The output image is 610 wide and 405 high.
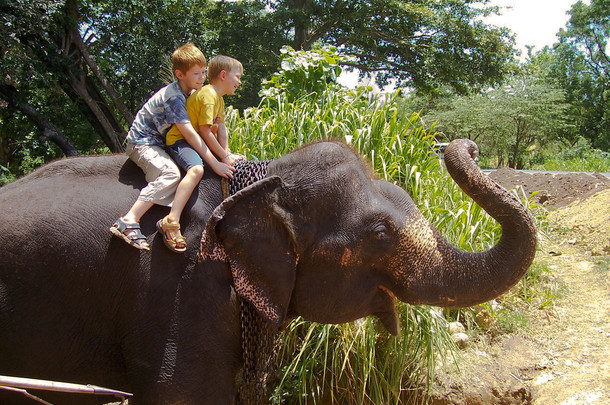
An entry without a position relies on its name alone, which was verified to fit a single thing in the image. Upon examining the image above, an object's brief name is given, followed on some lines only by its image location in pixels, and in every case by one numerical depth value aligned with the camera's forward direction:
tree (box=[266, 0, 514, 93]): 17.47
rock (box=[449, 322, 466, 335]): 4.33
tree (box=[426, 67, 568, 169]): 28.33
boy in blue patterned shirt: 2.03
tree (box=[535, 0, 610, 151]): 33.97
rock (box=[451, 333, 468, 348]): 4.22
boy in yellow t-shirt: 2.18
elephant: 1.99
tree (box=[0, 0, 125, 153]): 9.99
